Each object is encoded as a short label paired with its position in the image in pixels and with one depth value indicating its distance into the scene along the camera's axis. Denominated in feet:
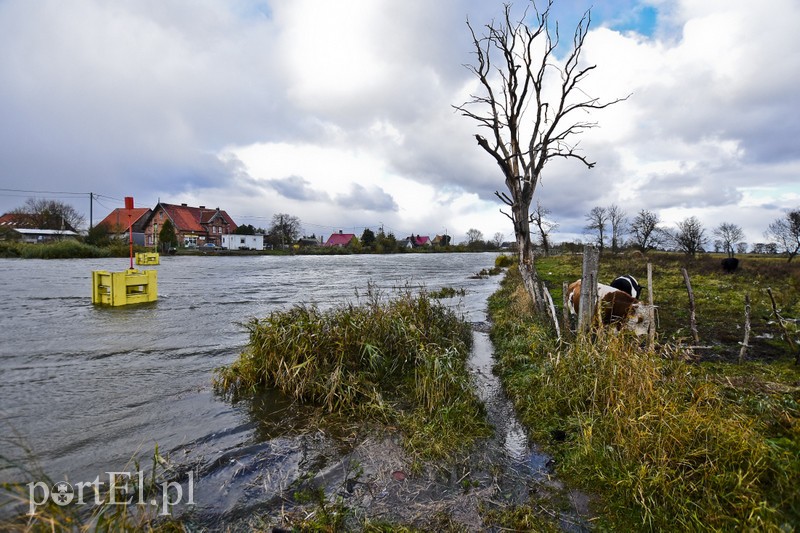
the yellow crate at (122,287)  41.45
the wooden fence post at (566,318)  22.44
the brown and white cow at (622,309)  22.71
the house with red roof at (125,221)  209.15
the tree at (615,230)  208.15
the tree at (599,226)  219.41
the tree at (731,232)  162.38
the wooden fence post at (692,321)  20.79
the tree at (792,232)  103.85
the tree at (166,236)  182.60
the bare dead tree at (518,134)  35.99
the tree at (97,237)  152.46
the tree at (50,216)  203.62
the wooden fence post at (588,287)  21.01
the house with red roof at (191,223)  216.62
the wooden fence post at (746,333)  19.36
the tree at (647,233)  155.53
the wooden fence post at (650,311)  16.78
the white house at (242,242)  246.47
